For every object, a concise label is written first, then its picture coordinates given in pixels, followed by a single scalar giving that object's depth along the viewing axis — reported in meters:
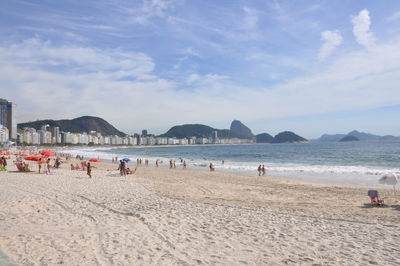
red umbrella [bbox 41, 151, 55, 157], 21.20
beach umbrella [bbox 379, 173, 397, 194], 11.66
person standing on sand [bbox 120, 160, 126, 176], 20.34
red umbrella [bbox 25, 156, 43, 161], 20.55
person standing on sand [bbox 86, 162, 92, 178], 18.06
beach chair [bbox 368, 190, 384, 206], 10.38
